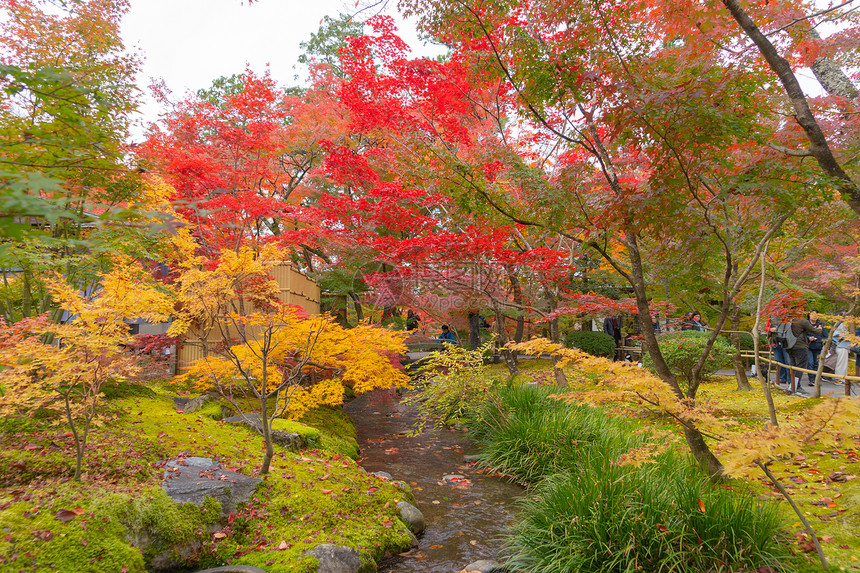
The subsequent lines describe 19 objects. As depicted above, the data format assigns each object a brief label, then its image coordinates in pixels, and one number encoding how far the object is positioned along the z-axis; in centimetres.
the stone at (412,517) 458
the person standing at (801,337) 940
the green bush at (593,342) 1460
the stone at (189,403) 684
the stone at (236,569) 321
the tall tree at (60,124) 158
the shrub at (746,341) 1414
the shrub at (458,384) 745
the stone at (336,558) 346
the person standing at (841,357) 1019
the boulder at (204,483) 383
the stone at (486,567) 373
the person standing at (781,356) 1020
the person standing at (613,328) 1509
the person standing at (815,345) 976
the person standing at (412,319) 1734
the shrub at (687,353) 1005
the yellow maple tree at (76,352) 352
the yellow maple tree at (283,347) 581
